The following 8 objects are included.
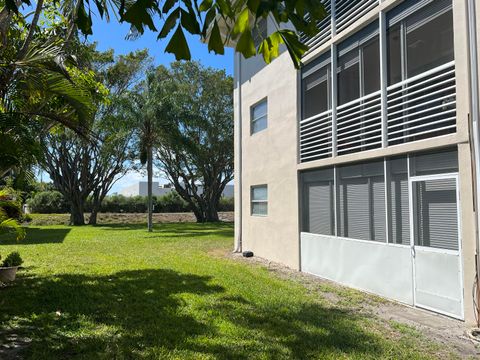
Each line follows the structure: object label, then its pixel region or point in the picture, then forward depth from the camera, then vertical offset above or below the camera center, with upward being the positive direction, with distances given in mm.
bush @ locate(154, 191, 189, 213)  44531 +558
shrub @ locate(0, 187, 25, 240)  8008 -36
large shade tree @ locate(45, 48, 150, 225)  30016 +3758
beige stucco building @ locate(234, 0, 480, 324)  6340 +1037
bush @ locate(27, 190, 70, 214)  38969 +667
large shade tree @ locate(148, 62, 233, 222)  32156 +5548
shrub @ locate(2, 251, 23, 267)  9233 -1133
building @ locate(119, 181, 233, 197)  58188 +2731
